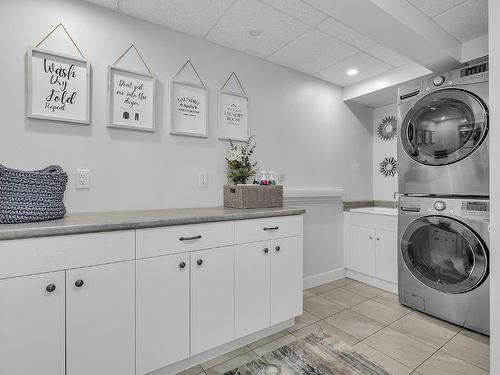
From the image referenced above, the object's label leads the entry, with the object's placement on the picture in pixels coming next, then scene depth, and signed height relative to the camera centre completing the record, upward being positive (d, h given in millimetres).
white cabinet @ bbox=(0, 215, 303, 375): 1219 -600
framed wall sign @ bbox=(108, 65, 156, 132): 1895 +624
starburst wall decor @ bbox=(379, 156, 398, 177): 3459 +256
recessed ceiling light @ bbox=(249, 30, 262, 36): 2172 +1244
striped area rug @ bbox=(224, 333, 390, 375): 1663 -1136
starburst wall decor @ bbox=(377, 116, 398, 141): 3453 +758
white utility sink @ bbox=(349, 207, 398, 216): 2930 -286
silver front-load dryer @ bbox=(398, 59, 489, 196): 2012 +428
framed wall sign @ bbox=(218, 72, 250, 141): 2381 +653
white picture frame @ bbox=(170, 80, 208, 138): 2139 +626
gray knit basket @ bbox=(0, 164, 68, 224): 1312 -52
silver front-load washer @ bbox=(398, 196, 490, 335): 1993 -585
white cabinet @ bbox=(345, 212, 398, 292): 2818 -694
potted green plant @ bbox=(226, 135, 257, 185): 2301 +206
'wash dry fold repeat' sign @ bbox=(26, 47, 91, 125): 1654 +628
